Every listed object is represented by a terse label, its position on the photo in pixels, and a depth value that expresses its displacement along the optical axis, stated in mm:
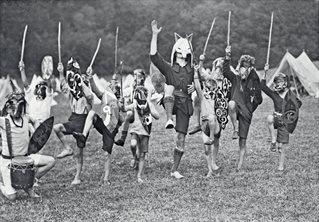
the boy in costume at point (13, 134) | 7352
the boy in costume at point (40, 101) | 8689
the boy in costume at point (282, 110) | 8492
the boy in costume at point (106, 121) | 8106
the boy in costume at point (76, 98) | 8102
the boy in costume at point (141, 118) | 8328
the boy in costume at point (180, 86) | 8312
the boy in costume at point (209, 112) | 8308
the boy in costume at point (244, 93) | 8578
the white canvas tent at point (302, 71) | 20125
